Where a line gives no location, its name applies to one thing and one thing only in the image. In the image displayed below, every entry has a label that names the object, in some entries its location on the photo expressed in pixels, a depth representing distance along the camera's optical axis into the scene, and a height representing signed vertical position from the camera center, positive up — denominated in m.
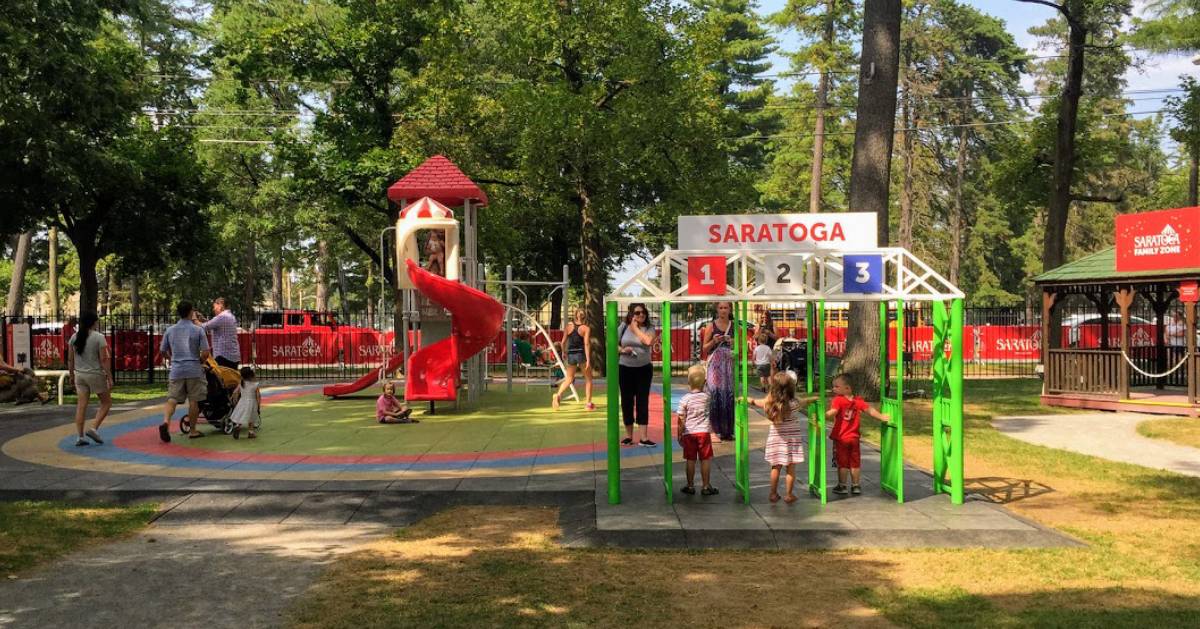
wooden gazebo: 17.62 -0.14
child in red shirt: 8.82 -0.94
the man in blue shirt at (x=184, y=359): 12.31 -0.29
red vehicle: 32.03 -0.33
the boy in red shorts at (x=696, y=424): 8.89 -0.86
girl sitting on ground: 14.91 -1.18
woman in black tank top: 16.89 -0.47
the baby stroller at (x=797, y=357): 24.41 -0.72
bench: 18.44 -0.69
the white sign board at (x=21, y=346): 20.69 -0.16
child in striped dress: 8.65 -0.89
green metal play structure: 8.62 +0.06
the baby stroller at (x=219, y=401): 13.66 -0.92
